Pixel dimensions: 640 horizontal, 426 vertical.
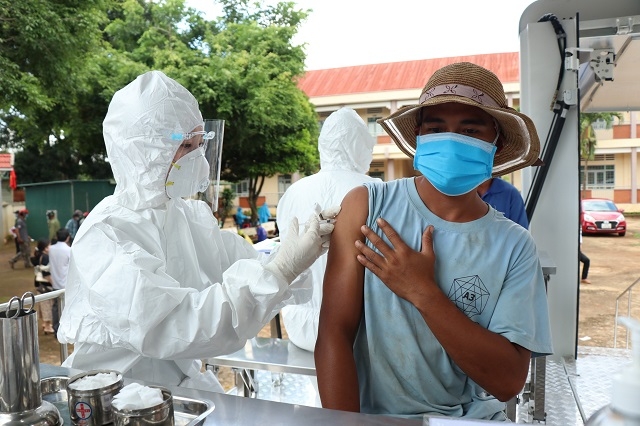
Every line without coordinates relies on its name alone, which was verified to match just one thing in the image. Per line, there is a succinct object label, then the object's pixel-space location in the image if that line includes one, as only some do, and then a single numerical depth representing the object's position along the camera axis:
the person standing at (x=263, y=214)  16.21
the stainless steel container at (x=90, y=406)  1.05
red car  16.75
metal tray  1.12
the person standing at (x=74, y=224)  10.52
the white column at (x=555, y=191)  3.62
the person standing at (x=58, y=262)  6.81
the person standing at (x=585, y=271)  8.80
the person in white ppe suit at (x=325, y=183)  2.95
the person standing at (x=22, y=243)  12.65
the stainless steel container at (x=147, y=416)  0.97
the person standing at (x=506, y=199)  3.03
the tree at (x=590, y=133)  20.01
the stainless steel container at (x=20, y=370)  1.00
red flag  15.98
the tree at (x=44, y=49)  7.82
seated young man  1.32
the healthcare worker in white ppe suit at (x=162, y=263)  1.46
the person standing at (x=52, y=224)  12.57
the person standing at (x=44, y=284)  6.68
